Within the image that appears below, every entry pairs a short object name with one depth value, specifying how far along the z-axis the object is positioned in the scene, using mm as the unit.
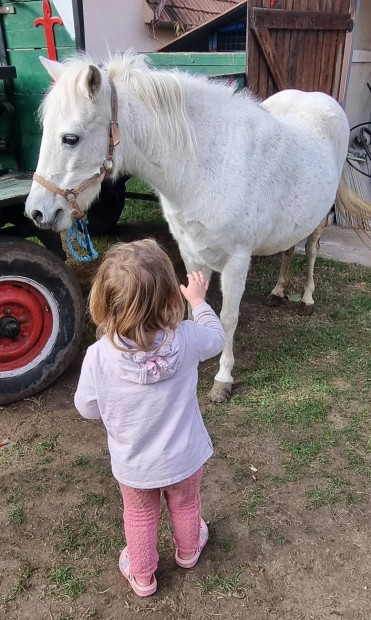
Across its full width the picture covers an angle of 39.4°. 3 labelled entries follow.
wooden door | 4574
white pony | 2301
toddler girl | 1461
